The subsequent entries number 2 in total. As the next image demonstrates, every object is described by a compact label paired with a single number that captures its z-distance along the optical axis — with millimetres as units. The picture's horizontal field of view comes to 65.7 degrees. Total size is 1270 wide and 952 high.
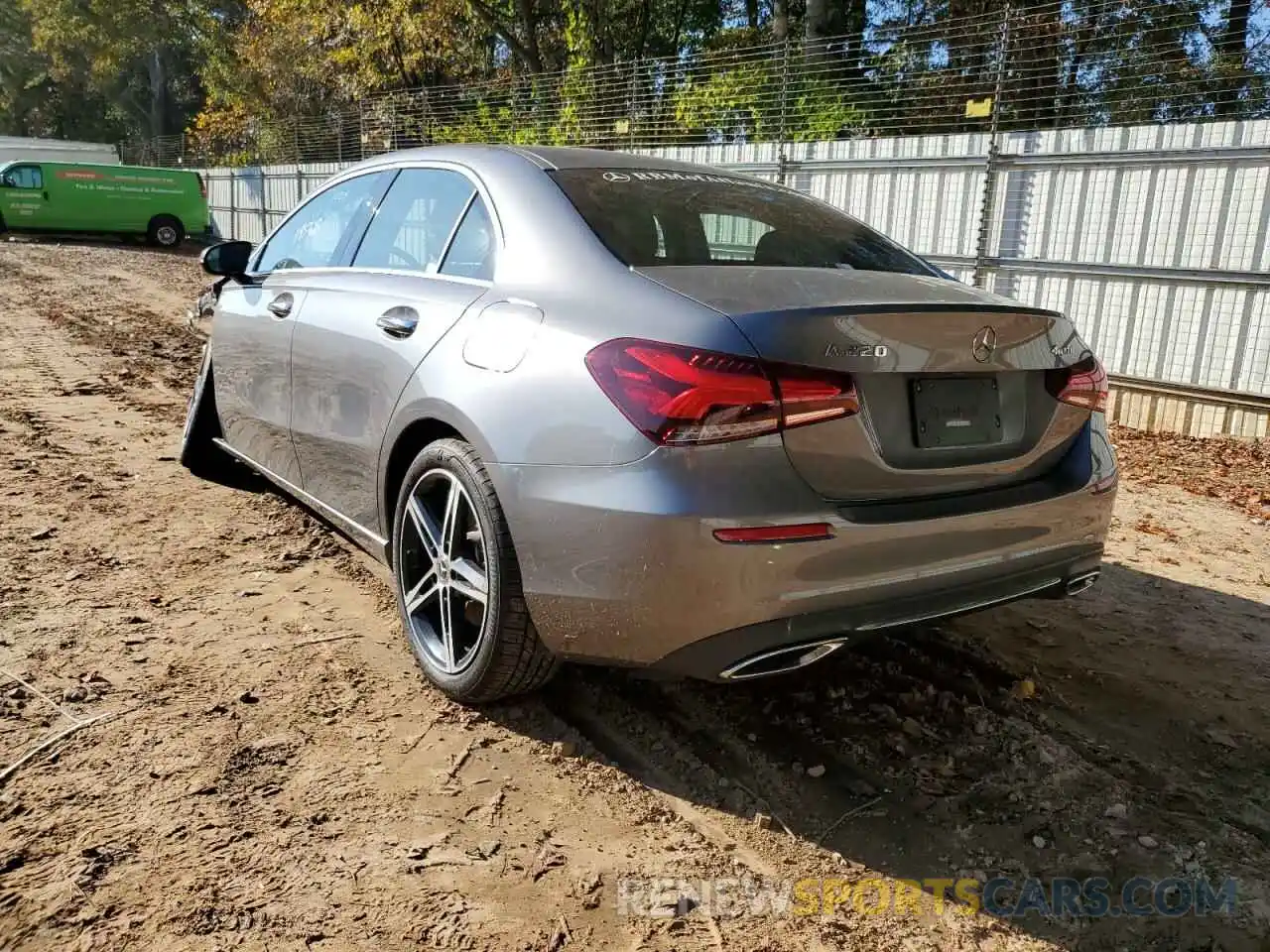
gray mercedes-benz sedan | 2188
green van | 23453
